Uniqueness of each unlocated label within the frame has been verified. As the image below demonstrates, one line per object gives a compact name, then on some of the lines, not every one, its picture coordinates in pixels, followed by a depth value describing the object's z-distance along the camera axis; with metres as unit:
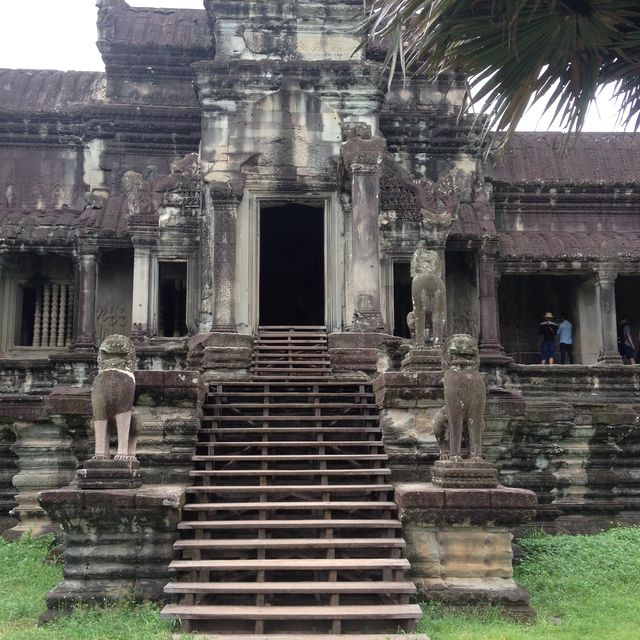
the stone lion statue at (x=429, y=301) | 8.44
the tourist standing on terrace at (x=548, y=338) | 14.89
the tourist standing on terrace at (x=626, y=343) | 15.52
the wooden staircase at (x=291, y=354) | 9.70
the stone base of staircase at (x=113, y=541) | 6.23
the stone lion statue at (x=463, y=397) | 6.58
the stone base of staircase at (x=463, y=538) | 6.31
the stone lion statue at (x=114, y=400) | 6.62
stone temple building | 9.84
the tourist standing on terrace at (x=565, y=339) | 15.09
